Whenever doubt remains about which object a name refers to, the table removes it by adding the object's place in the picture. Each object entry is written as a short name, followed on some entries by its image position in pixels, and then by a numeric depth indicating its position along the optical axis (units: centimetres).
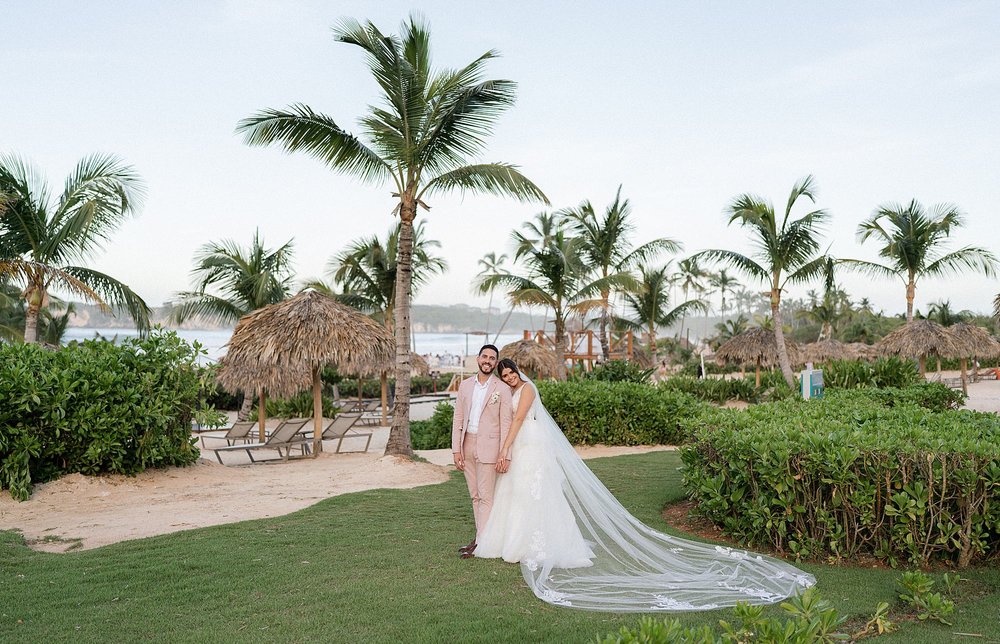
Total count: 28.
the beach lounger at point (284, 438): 1396
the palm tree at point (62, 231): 1271
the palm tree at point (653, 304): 3225
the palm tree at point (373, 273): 2670
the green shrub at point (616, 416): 1429
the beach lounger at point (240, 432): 1628
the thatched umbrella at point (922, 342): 2670
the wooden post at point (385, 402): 2359
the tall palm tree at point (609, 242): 2727
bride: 502
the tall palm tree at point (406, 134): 1152
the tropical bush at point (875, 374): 1723
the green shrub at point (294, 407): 2522
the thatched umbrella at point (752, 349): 2855
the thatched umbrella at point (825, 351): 3922
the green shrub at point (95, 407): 851
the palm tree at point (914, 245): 2695
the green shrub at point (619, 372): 1769
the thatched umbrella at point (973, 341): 2745
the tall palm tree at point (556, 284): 2248
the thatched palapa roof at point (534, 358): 2431
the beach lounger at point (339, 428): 1518
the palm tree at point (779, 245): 2011
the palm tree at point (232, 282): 2319
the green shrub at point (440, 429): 1683
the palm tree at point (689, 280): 5119
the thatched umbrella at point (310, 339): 1415
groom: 601
